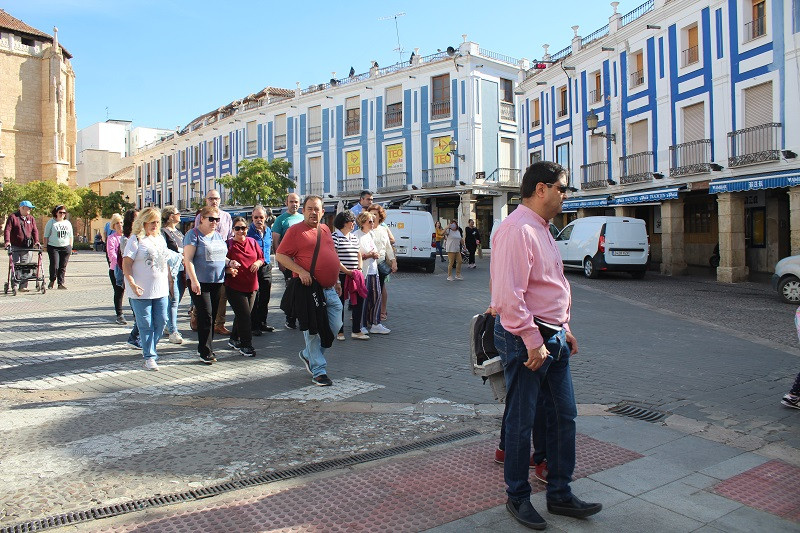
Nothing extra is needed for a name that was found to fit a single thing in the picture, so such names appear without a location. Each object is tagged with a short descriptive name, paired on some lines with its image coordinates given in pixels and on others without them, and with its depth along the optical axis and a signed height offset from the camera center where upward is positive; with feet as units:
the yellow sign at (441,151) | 114.38 +20.48
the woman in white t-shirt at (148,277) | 21.03 -0.33
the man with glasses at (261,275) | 27.30 -0.41
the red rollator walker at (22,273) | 42.52 -0.22
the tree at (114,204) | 174.81 +18.14
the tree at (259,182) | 122.42 +16.74
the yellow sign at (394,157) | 119.75 +20.56
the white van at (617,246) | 59.00 +1.26
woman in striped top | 23.95 +0.86
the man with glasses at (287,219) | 27.63 +2.05
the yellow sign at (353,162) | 125.70 +20.50
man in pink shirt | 9.87 -1.22
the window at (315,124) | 132.57 +30.06
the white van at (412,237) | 63.82 +2.68
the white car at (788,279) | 40.57 -1.50
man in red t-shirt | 18.37 +0.11
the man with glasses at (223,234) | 26.91 +1.37
